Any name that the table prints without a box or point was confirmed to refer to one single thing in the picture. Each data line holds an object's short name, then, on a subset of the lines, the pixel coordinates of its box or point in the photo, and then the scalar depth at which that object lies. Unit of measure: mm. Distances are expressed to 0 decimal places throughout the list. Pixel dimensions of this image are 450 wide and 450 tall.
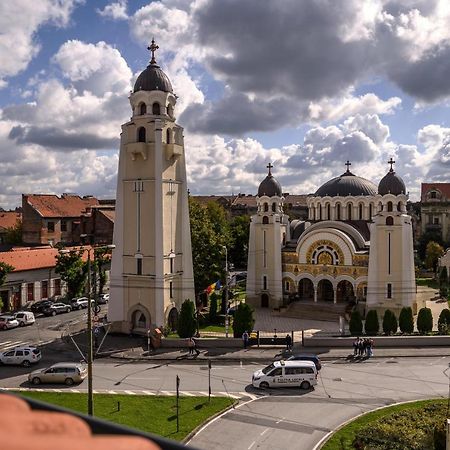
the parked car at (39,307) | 44219
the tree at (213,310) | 41625
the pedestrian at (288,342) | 32406
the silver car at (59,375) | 24906
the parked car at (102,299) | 50156
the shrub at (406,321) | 35500
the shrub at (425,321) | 35094
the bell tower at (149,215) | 36312
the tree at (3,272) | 39875
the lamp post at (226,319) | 35003
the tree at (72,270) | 44344
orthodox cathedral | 43500
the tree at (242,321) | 34438
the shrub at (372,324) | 35406
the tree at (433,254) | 69750
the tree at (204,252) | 44375
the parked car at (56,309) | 43625
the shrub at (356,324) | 35375
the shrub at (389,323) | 35281
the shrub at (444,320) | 34906
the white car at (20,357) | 28516
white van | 24156
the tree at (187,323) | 34062
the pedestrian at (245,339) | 32844
